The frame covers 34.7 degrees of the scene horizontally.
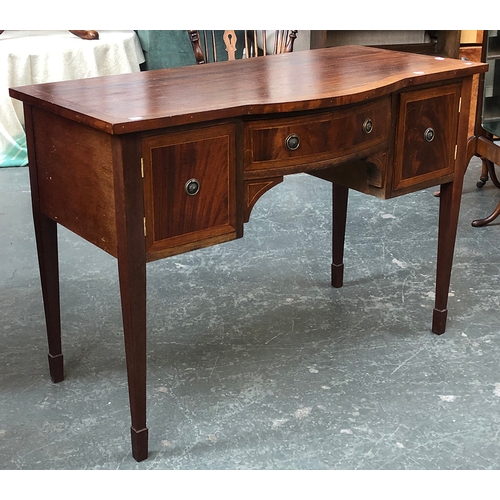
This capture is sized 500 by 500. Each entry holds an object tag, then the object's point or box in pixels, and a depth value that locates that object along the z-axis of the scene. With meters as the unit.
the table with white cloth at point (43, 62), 4.94
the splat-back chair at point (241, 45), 4.46
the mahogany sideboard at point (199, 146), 1.91
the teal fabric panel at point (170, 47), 5.39
